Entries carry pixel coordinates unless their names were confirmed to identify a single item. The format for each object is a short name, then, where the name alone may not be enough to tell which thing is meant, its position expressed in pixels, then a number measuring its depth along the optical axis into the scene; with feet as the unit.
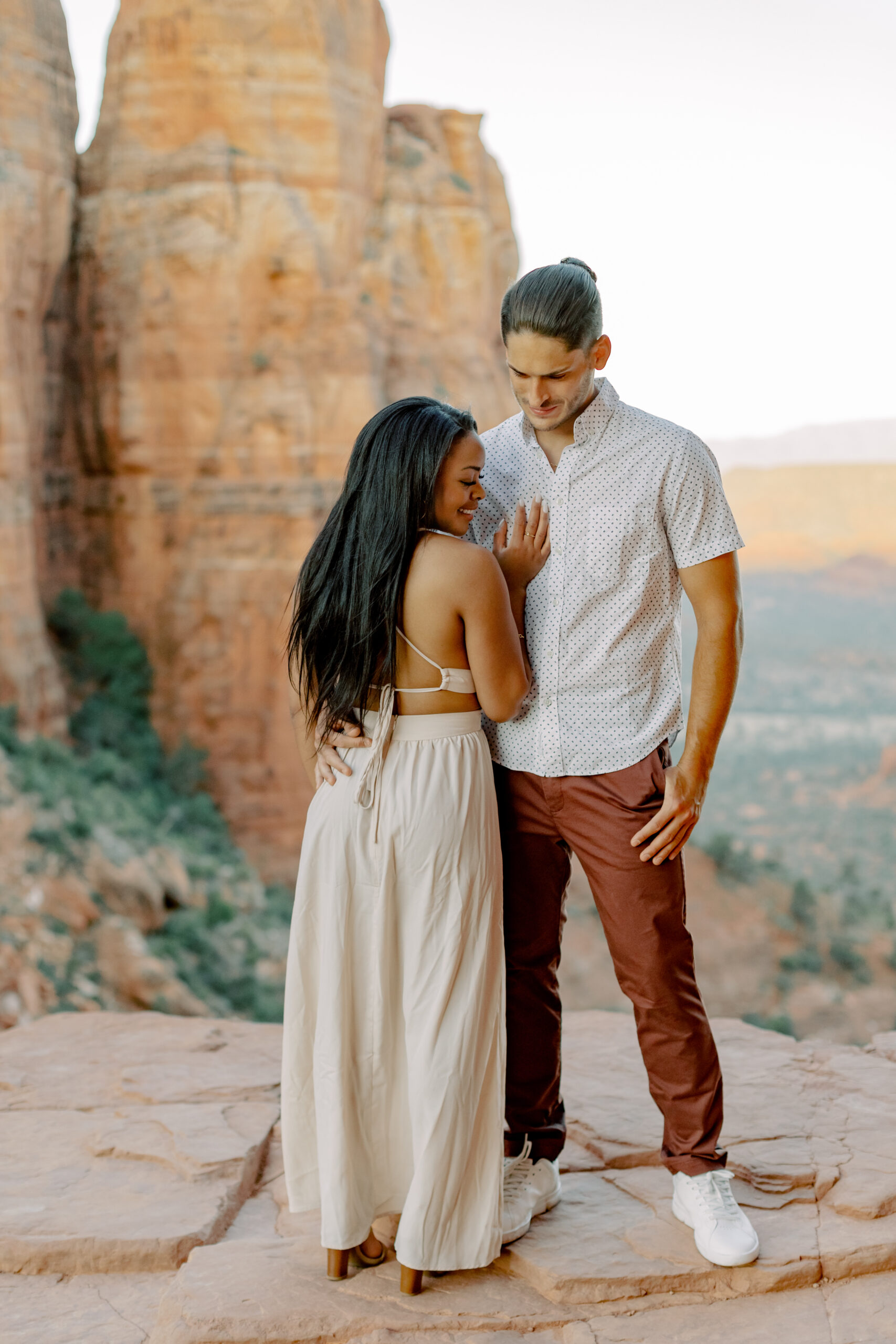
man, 6.53
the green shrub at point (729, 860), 45.91
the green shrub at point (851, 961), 41.52
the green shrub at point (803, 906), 44.19
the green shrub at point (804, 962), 41.60
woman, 6.21
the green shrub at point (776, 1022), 35.35
